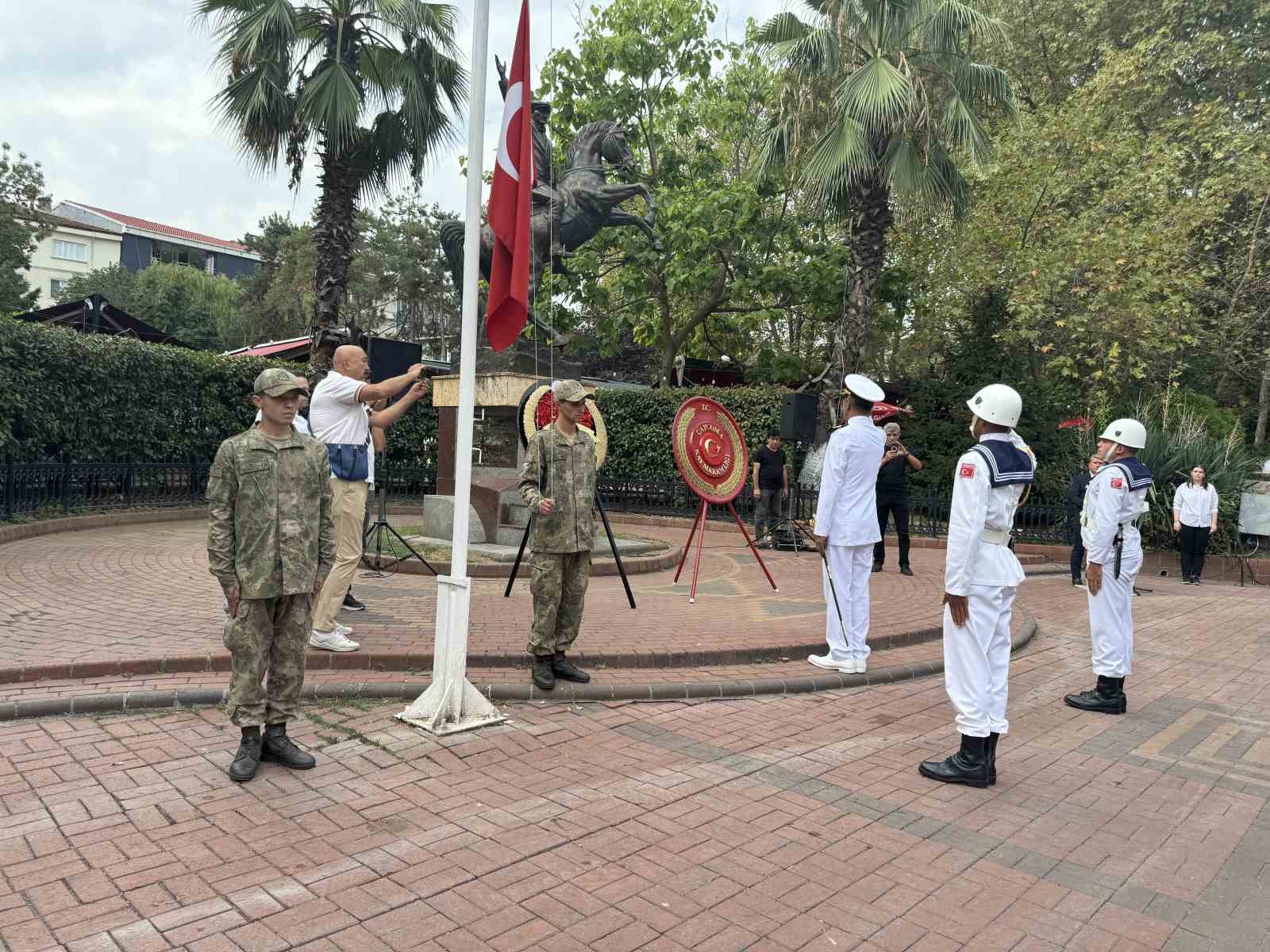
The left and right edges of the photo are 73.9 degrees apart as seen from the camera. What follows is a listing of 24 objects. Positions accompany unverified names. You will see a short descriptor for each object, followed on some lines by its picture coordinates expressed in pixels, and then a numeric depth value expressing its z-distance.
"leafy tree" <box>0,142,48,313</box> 32.62
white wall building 59.16
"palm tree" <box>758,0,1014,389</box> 14.17
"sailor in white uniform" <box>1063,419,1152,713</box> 6.02
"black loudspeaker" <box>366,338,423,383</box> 9.27
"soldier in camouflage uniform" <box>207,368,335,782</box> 4.05
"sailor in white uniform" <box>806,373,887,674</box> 6.60
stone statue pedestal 11.12
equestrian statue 11.86
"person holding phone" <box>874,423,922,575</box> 11.76
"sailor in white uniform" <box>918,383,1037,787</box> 4.52
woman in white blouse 13.45
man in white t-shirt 6.06
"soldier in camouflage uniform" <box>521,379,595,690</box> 5.52
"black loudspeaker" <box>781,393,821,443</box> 14.28
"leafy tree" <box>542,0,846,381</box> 19.38
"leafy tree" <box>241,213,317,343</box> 37.81
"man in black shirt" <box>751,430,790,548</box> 14.59
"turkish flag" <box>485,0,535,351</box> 5.22
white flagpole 4.86
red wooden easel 8.70
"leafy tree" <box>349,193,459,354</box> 38.19
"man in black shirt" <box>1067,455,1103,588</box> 12.48
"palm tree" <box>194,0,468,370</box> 14.66
